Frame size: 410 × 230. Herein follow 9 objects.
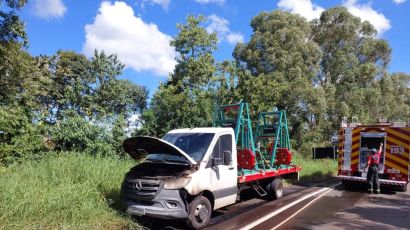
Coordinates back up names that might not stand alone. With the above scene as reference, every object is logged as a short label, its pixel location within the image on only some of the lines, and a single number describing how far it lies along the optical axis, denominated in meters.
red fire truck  14.72
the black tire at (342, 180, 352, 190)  15.75
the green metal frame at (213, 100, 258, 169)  11.22
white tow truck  7.82
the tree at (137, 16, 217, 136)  18.77
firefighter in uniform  14.41
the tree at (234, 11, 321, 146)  28.09
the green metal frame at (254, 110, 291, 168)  12.88
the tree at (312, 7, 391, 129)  33.44
